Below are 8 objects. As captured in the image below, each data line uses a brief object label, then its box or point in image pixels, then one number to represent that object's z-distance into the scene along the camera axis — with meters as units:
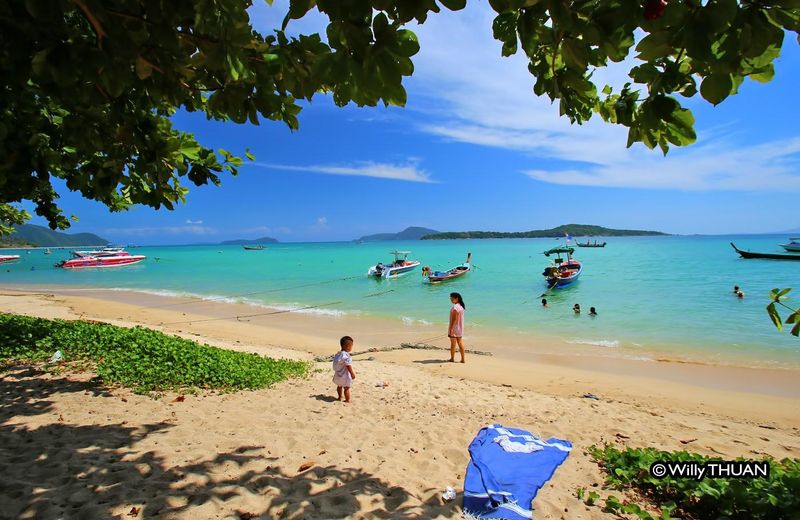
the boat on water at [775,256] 51.56
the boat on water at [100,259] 53.56
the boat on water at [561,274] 29.38
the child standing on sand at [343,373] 6.79
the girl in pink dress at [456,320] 10.49
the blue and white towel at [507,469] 3.47
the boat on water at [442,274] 32.69
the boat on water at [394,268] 37.12
